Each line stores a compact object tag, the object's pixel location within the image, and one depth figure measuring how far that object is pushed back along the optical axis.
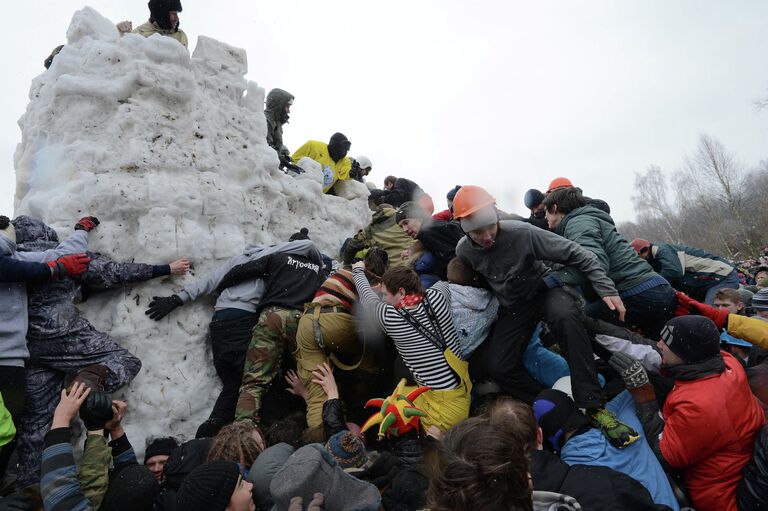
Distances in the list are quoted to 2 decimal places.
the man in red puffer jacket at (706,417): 2.42
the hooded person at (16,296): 2.97
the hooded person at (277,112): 7.43
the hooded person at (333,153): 7.64
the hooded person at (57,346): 3.11
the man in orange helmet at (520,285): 3.27
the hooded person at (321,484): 2.14
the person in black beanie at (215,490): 2.15
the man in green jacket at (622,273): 3.71
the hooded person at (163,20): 4.81
